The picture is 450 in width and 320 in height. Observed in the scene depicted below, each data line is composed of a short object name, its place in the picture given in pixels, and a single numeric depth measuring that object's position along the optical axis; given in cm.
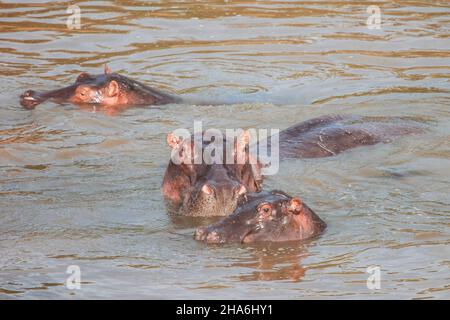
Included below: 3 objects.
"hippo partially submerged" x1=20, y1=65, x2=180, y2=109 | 2619
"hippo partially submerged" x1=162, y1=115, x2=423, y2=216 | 1703
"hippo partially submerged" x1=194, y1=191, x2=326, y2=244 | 1595
